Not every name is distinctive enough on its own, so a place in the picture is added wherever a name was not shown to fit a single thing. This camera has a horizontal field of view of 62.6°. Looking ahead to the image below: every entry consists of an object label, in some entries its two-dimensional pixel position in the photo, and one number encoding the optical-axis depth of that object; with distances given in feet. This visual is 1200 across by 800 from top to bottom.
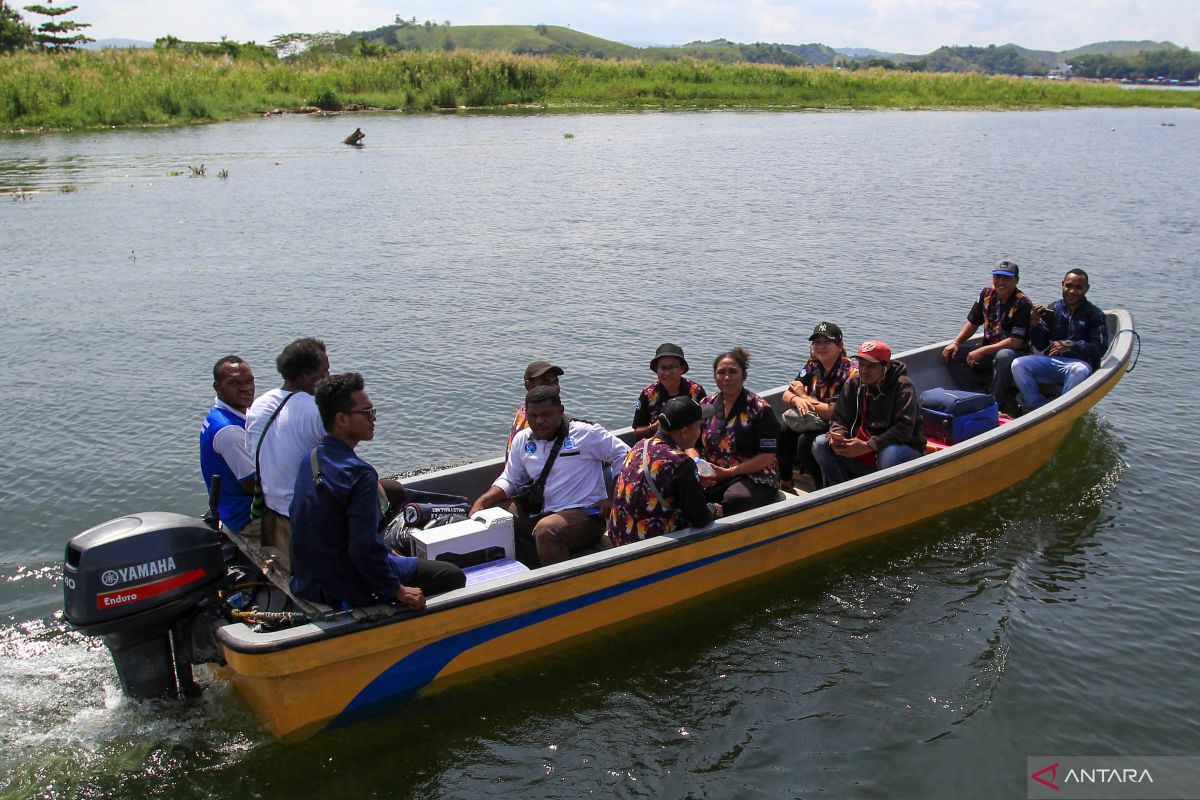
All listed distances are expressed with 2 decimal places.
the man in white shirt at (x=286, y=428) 18.20
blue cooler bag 27.94
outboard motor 16.81
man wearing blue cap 31.65
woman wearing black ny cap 26.00
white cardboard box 20.22
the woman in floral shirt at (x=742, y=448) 22.95
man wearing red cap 24.54
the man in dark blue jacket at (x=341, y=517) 15.88
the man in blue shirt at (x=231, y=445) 19.31
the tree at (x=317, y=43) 261.44
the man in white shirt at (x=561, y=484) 20.95
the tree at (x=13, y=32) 173.14
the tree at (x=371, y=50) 197.26
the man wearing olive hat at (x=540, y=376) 21.85
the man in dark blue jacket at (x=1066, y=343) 30.55
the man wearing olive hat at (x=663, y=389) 23.66
